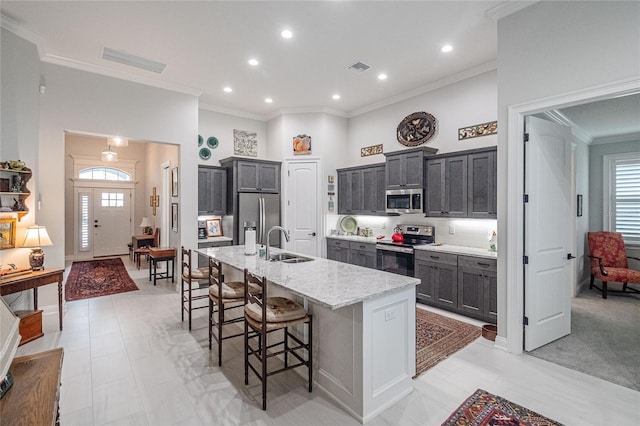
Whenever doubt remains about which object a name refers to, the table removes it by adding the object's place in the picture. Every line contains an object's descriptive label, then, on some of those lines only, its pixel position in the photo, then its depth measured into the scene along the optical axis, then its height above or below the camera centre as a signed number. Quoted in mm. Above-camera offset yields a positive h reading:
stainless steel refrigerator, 5824 -53
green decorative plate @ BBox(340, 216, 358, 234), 6383 -295
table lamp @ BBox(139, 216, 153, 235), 8695 -434
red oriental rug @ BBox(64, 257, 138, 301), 5363 -1414
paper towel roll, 3641 -390
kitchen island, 2123 -937
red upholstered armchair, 4965 -838
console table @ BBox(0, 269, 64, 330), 3271 -798
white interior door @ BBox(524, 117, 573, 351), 3070 -236
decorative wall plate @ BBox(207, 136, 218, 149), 6184 +1393
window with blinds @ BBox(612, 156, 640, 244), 5434 +187
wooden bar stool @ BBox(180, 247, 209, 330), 3721 -819
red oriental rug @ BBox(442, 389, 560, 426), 2109 -1467
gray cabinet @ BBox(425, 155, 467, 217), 4371 +344
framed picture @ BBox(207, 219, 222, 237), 6045 -345
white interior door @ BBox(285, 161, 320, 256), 6258 +68
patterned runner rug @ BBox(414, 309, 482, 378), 2990 -1439
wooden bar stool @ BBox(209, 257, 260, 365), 2904 -817
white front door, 9052 -305
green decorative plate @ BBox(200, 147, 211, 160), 6105 +1156
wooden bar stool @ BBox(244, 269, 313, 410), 2268 -853
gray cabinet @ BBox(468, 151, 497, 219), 4047 +335
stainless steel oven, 4746 -633
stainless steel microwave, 4820 +157
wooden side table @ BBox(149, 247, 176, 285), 5910 -875
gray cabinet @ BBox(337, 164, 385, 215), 5632 +392
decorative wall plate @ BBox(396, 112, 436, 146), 5117 +1418
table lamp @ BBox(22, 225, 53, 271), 3580 -366
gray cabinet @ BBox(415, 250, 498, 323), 3777 -980
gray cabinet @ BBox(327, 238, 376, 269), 5418 -790
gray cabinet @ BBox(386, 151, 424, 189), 4793 +656
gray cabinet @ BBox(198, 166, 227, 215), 5875 +402
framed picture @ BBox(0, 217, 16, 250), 3475 -250
